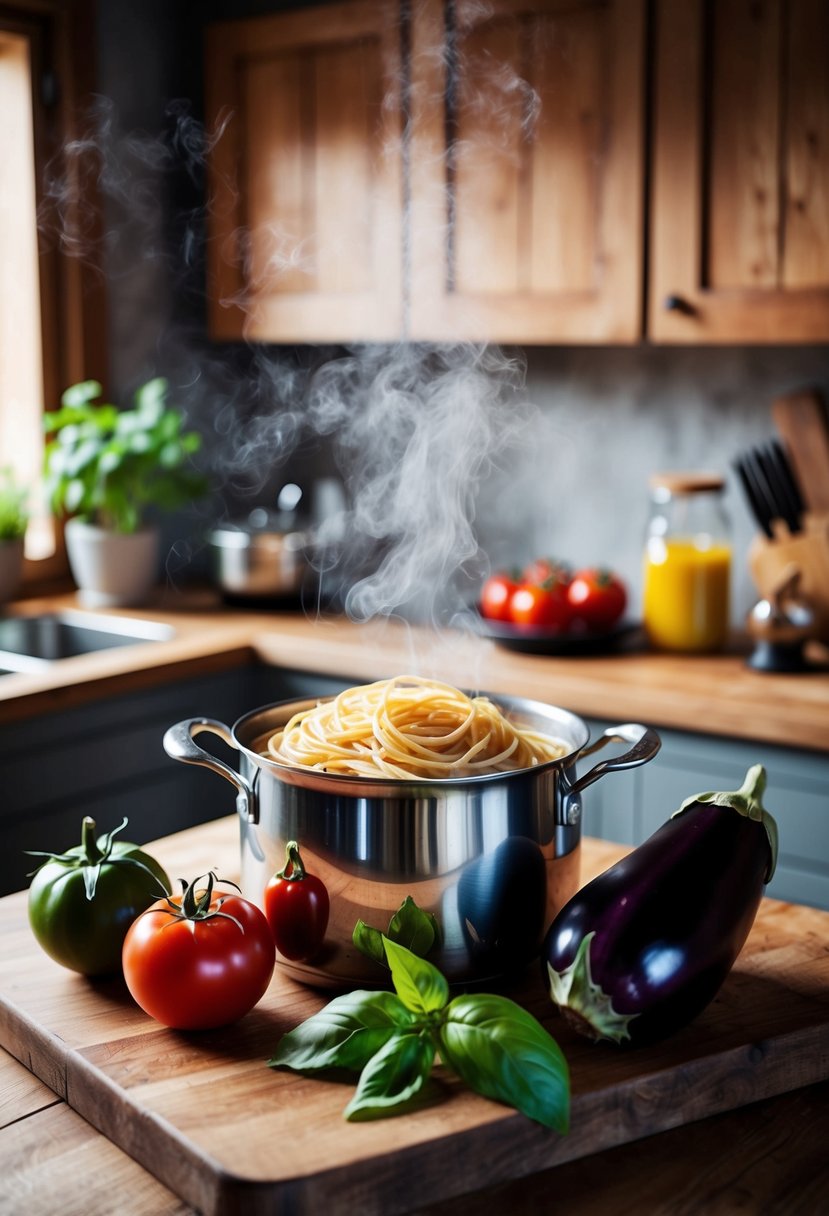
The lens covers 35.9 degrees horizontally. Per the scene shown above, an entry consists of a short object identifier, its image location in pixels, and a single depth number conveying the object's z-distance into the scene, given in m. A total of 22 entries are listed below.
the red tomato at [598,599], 2.54
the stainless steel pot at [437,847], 1.03
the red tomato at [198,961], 0.99
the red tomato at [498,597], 2.59
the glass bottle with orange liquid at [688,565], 2.52
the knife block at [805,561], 2.41
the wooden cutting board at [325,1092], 0.86
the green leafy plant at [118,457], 2.81
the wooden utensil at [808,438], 2.51
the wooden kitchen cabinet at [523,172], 2.21
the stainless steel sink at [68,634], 2.81
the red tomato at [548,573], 2.57
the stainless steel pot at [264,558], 2.88
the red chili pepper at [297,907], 1.07
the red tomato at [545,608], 2.53
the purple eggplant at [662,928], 0.97
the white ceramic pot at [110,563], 2.91
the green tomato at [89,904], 1.10
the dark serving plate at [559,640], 2.48
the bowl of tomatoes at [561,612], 2.50
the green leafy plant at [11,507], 2.88
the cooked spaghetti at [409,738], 1.14
